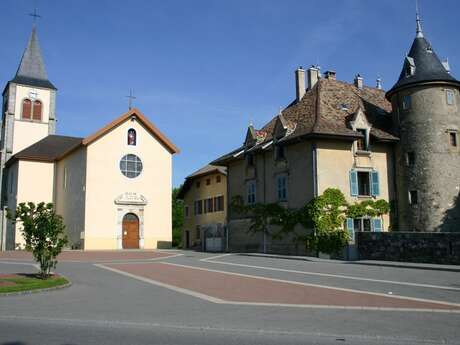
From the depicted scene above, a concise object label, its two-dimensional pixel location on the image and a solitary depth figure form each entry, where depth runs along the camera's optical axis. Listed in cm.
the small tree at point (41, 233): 1549
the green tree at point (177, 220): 7500
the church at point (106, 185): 3706
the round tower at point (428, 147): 2794
